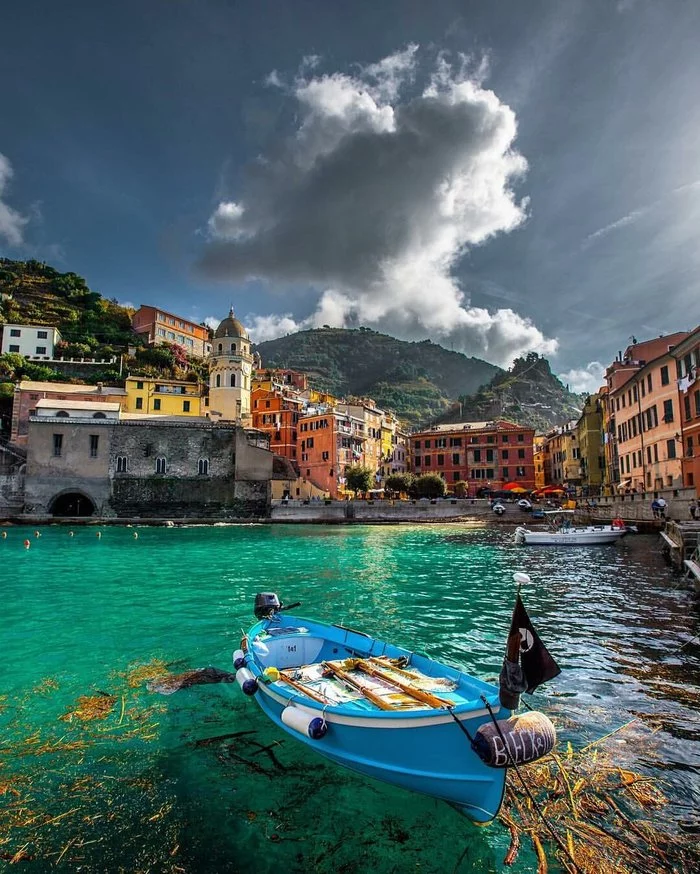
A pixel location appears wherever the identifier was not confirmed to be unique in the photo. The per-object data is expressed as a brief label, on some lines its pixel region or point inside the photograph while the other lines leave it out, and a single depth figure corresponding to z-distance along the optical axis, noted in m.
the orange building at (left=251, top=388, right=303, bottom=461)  66.56
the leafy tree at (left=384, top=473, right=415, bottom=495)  59.81
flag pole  4.34
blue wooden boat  4.34
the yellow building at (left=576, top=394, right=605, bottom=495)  55.88
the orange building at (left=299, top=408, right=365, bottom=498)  60.09
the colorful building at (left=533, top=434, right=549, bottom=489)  83.81
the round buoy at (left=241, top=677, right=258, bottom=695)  6.37
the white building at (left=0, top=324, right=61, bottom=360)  65.19
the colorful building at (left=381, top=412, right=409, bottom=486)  73.44
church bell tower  61.53
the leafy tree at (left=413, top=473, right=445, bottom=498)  58.72
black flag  4.43
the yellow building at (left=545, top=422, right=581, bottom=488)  64.19
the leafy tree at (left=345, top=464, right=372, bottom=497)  58.78
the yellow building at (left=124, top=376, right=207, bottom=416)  60.66
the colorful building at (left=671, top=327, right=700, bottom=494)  27.12
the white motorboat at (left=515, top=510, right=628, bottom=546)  27.62
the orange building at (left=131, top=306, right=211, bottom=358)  75.16
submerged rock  8.01
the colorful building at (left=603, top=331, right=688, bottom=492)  31.86
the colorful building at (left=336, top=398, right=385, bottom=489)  66.94
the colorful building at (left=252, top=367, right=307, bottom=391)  75.69
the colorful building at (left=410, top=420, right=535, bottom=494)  65.44
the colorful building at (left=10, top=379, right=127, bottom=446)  54.09
